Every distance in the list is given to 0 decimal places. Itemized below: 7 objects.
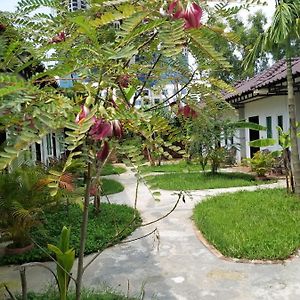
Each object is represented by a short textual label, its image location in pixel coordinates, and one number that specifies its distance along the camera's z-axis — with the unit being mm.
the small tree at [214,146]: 12437
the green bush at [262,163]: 12023
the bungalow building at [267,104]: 11623
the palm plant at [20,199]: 5113
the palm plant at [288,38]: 6760
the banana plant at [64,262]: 2748
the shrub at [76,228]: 5289
